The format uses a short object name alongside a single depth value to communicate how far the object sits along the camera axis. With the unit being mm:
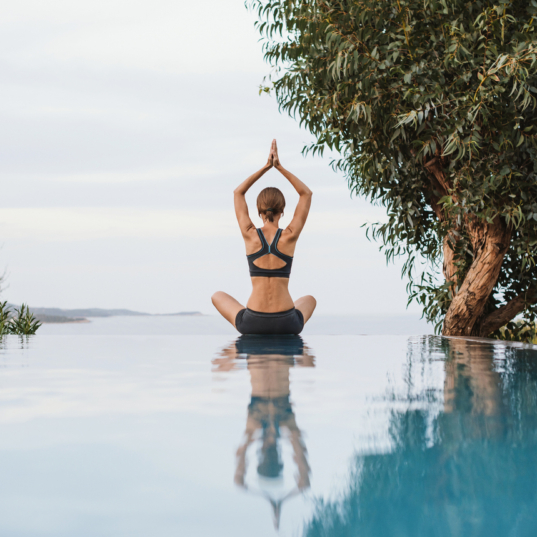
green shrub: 6500
